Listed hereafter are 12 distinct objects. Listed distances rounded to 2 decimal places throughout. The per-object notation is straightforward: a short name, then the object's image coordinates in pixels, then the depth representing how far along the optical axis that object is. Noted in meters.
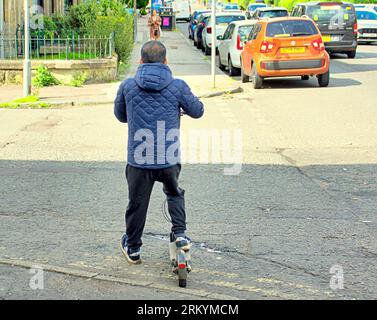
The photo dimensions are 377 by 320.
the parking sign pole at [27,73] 18.27
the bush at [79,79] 20.86
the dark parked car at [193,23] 43.99
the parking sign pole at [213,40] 20.14
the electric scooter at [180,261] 5.96
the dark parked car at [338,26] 29.42
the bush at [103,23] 24.44
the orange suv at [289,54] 20.16
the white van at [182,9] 74.00
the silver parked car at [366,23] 39.16
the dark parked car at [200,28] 36.91
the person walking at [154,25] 39.88
